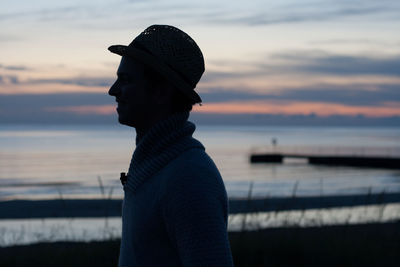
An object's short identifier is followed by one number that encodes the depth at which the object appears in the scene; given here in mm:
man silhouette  1673
